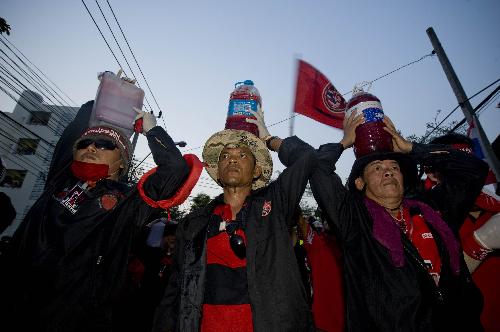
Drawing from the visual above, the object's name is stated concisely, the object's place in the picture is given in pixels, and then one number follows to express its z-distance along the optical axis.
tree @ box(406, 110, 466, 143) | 17.19
